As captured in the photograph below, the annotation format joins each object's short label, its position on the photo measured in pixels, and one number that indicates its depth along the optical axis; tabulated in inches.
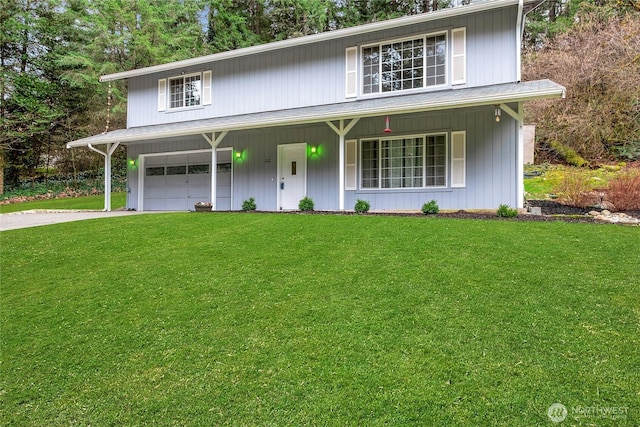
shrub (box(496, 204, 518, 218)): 313.7
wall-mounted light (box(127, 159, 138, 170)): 545.3
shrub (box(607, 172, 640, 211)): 347.9
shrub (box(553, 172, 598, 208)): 376.8
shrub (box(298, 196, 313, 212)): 423.5
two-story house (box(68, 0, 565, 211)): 363.9
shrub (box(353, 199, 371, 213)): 372.2
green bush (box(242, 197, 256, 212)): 458.3
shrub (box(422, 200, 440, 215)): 353.4
